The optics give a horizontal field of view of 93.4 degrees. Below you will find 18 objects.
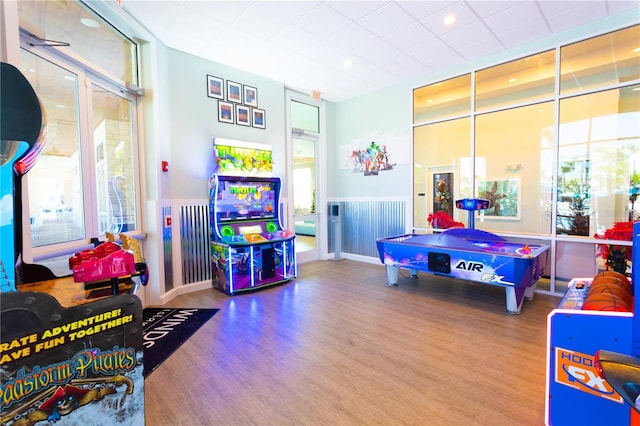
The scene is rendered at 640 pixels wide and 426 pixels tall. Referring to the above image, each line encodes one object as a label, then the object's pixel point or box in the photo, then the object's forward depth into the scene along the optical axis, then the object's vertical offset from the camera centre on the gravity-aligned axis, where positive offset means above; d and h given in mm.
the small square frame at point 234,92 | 4535 +1673
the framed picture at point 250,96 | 4741 +1676
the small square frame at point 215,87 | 4309 +1663
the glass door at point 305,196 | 5801 +91
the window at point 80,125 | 2408 +785
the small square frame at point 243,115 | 4664 +1348
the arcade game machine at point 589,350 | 1424 -788
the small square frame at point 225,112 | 4444 +1344
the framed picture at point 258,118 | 4840 +1352
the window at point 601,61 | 3504 +1661
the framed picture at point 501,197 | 6121 +23
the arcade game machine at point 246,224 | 4031 -329
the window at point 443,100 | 4746 +1640
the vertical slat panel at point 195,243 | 4090 -574
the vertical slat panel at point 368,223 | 5473 -447
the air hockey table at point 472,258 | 3090 -679
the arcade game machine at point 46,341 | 1123 -565
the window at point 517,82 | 4012 +1675
